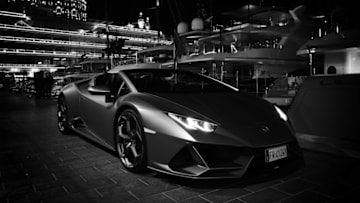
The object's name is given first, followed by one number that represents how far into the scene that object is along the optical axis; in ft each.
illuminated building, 185.06
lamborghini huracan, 7.74
